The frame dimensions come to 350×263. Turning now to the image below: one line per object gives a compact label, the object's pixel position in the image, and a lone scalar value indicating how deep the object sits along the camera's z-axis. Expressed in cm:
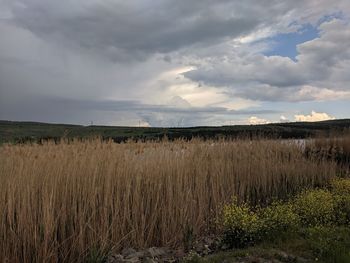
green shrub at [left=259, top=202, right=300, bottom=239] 610
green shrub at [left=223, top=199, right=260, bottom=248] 584
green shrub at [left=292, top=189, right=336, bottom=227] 703
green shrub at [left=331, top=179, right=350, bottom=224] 721
